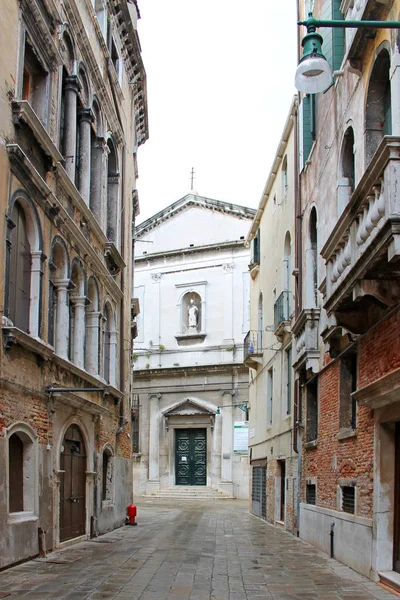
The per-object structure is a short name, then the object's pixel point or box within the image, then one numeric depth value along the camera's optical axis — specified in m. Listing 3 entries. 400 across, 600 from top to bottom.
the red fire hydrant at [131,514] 21.30
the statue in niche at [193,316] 42.72
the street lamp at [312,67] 7.36
